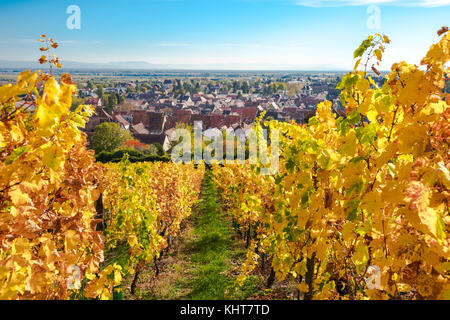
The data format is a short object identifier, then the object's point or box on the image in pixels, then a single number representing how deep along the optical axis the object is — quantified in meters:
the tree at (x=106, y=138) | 30.47
